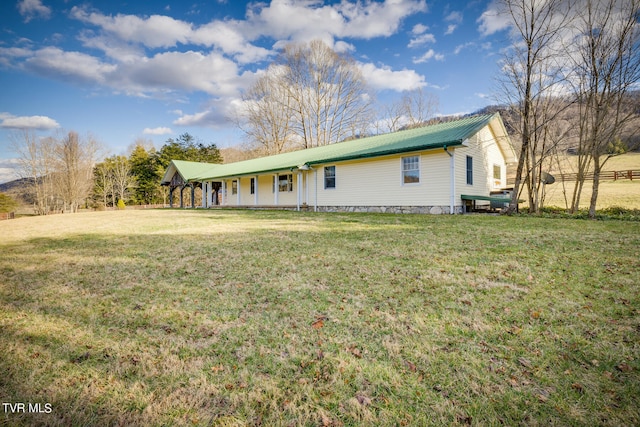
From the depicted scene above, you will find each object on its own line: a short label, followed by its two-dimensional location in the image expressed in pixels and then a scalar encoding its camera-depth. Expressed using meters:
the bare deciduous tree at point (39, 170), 34.50
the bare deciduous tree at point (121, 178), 43.59
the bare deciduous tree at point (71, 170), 34.88
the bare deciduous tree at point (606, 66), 11.33
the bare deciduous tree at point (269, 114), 34.25
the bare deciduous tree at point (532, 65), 12.32
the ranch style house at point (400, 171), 13.38
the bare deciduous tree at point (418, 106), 34.78
